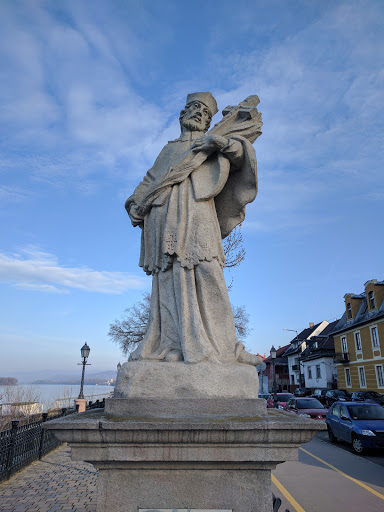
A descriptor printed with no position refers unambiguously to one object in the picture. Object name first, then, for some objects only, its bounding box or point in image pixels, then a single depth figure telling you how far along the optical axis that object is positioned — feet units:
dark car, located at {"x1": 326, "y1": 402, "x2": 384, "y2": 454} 36.06
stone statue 10.36
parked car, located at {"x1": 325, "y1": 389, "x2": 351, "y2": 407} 92.87
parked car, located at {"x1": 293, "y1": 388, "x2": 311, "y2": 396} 115.92
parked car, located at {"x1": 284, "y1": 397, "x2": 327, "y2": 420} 54.49
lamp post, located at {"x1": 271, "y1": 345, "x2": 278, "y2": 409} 81.05
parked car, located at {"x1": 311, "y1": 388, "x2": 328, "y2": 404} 97.54
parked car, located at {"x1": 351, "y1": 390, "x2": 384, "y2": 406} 85.12
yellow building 99.50
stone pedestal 7.72
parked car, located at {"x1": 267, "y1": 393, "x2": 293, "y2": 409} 72.23
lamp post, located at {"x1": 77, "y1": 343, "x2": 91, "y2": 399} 65.92
